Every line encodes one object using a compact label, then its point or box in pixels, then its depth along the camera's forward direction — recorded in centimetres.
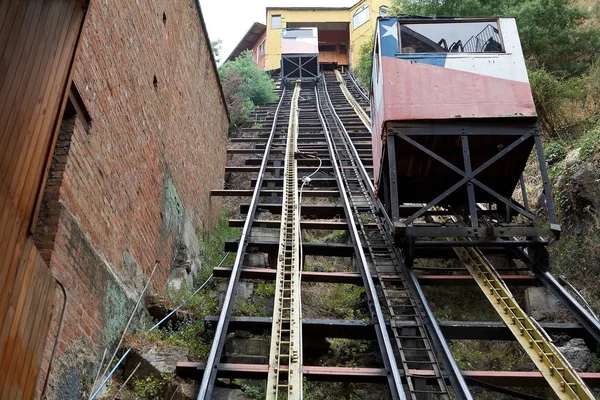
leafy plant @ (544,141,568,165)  843
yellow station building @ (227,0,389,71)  3362
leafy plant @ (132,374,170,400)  392
